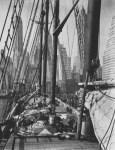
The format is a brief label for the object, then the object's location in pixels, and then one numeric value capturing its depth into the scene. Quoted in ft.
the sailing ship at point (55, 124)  18.21
